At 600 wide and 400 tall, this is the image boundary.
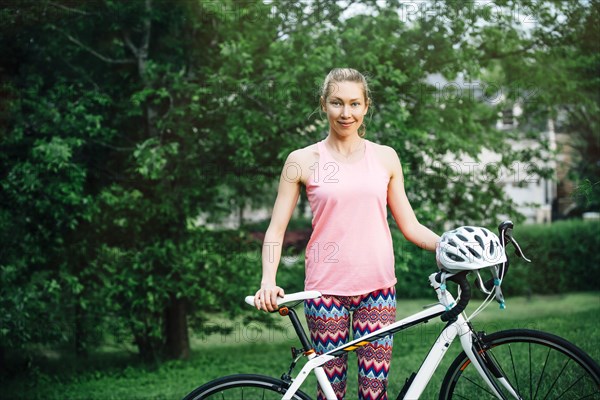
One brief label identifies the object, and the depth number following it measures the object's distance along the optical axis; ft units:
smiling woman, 9.52
